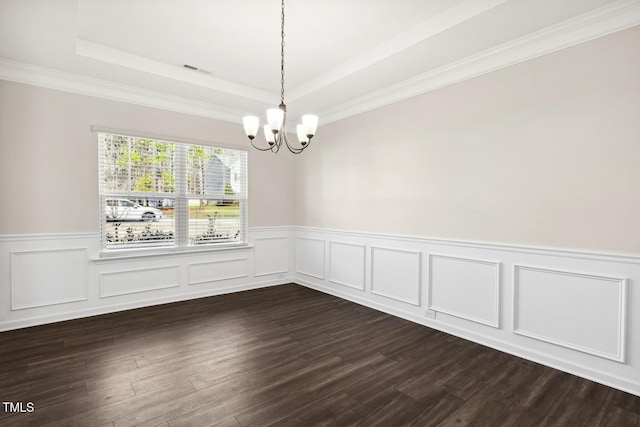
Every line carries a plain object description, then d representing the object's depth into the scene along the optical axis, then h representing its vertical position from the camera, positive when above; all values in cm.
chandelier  261 +65
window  400 +13
